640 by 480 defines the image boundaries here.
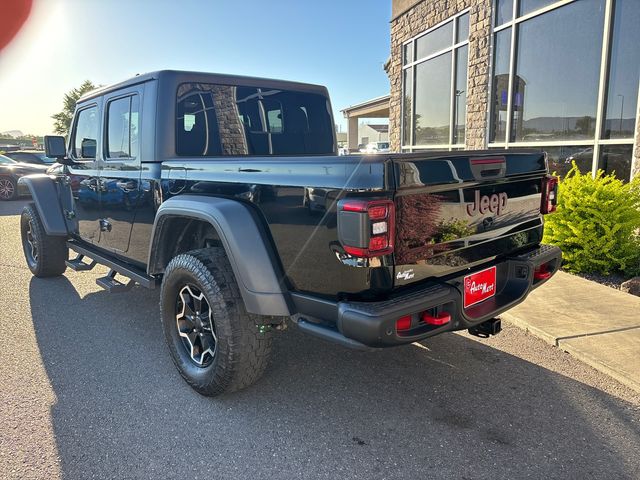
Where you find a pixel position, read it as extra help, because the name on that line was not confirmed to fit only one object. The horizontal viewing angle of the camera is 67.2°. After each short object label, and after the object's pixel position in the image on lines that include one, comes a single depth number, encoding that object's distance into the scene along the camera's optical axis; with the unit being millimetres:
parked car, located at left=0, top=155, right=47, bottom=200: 14156
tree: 45844
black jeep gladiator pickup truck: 2230
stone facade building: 6008
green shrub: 5188
